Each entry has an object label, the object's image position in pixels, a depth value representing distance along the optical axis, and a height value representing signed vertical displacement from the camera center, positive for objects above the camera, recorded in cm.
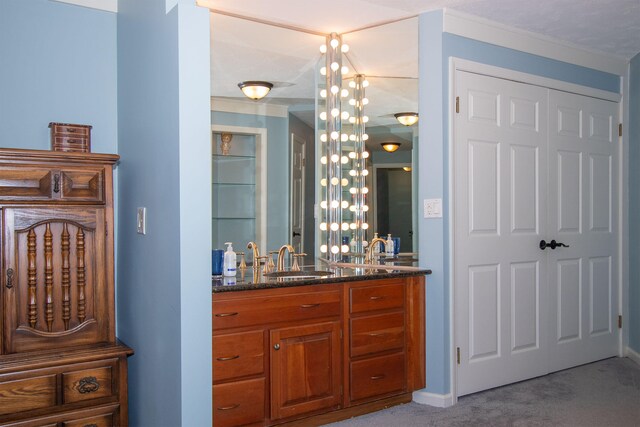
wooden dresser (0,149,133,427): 256 -37
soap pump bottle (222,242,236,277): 294 -26
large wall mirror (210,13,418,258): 319 +46
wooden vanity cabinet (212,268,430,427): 263 -66
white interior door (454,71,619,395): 349 -12
